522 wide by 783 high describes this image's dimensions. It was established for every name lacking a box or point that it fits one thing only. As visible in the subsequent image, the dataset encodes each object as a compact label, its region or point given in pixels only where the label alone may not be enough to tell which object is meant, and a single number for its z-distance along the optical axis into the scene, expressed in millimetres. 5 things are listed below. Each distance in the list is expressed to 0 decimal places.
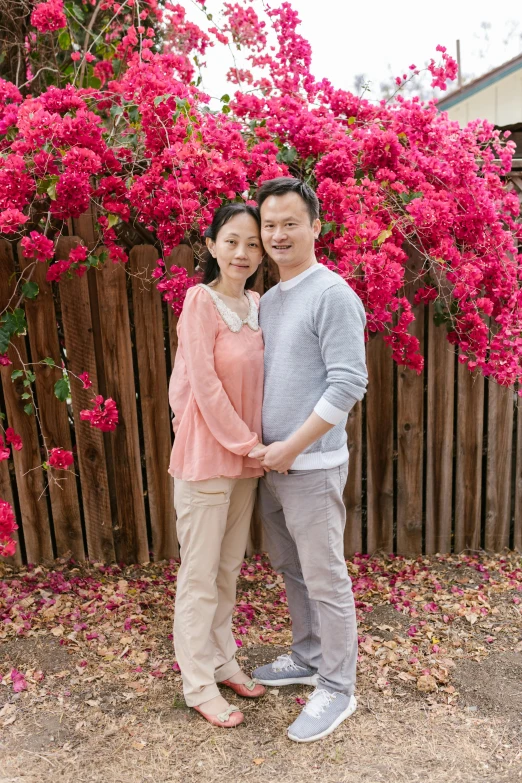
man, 2191
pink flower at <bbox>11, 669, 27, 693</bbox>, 2707
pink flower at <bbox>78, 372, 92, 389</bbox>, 3215
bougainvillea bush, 2770
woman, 2293
